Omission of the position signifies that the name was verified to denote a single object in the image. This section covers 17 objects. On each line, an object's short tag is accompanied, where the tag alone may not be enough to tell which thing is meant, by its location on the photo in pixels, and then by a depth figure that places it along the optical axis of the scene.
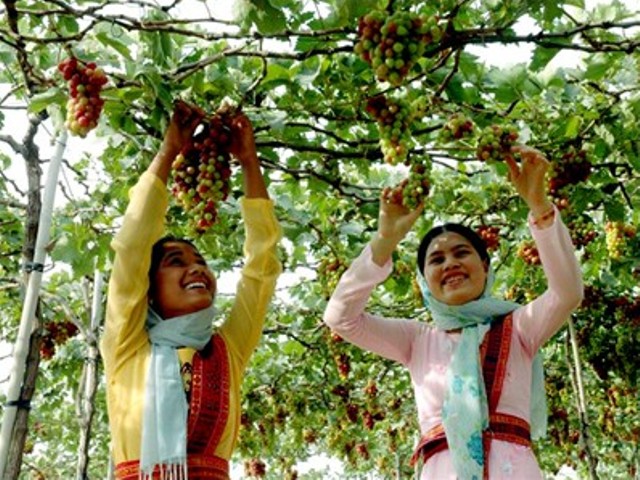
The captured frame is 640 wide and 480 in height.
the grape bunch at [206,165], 2.81
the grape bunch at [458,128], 3.07
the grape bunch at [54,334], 6.15
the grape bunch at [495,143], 2.79
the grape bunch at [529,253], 5.39
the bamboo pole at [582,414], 5.41
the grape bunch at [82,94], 2.57
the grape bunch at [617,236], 5.36
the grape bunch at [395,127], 2.86
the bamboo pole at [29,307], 3.37
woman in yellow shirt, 2.40
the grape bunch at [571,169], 3.80
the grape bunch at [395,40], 2.29
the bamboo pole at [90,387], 4.69
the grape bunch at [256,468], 11.59
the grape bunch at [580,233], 5.27
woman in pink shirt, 2.51
